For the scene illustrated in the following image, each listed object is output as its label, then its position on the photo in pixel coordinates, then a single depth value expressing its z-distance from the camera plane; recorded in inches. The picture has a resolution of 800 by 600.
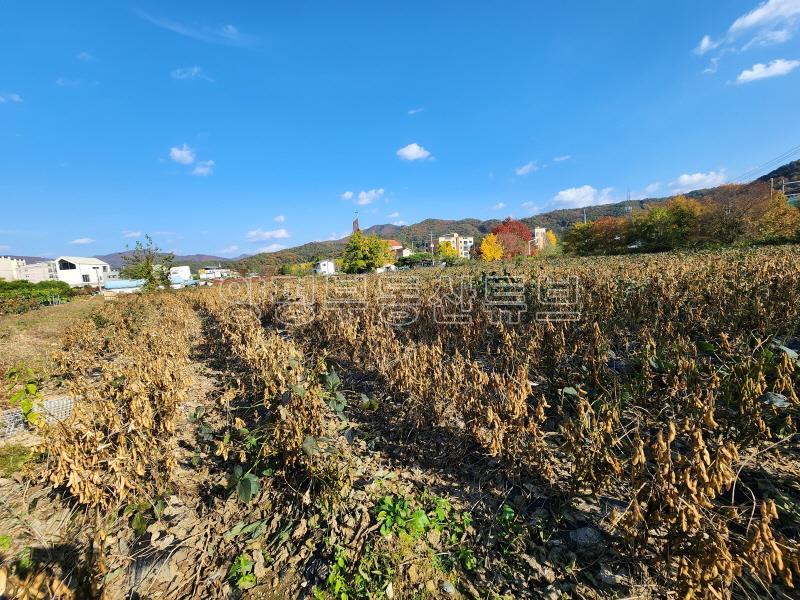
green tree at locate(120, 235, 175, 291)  645.9
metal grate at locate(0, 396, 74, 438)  139.2
